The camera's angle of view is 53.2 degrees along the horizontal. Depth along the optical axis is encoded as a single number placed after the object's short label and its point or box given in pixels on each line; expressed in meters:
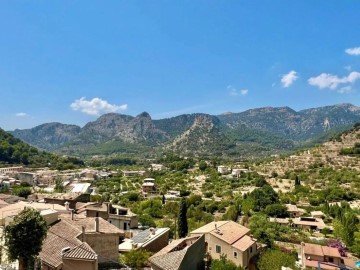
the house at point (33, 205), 26.98
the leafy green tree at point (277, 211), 68.44
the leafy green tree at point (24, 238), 19.27
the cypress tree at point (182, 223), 41.22
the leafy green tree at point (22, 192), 65.42
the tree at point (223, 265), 26.75
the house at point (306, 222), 58.25
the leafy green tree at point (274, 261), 30.66
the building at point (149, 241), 29.08
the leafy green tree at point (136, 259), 25.05
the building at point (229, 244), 30.36
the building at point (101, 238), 24.66
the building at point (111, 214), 37.59
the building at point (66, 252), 19.39
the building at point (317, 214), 65.02
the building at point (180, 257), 22.34
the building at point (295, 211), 68.03
